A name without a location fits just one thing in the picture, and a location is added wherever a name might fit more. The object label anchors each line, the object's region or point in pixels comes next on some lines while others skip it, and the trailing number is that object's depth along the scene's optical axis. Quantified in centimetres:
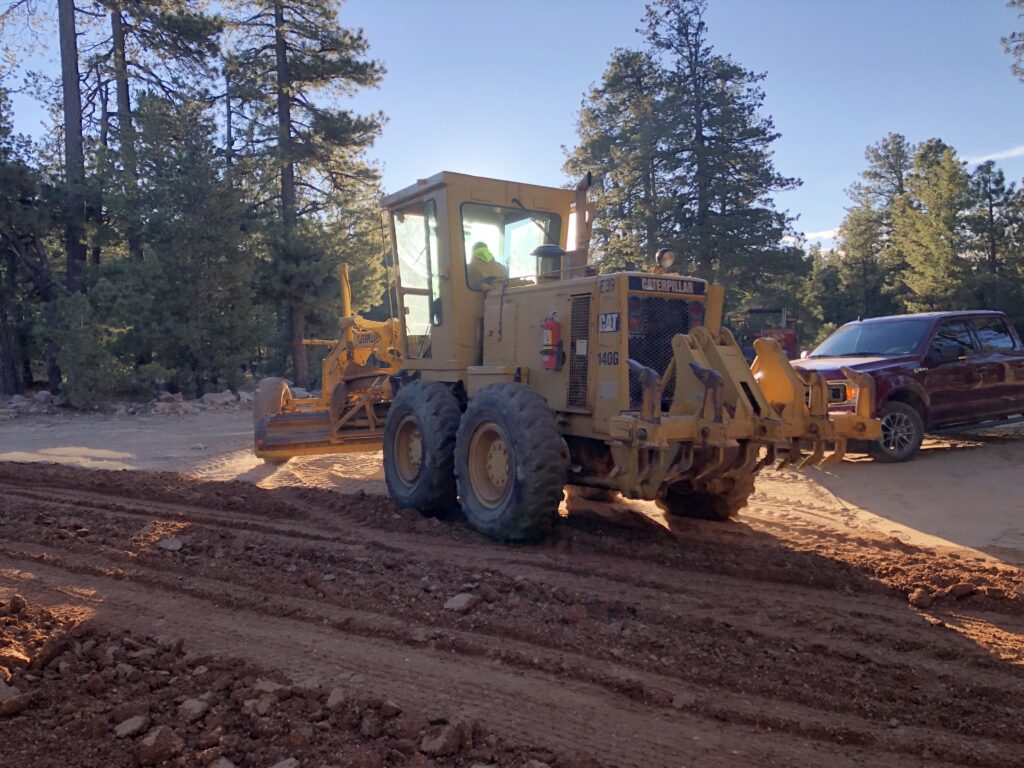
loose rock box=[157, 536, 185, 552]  587
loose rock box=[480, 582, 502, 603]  474
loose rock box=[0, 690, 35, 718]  327
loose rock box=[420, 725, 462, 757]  300
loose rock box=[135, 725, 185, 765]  293
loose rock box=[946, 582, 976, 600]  510
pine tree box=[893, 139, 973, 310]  2952
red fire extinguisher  670
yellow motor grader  594
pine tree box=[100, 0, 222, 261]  2131
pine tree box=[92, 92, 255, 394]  1942
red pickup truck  986
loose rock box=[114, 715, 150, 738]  310
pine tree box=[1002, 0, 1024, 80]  1986
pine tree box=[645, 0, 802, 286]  2520
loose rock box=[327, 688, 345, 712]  334
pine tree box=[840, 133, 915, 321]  3912
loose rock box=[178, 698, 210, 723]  322
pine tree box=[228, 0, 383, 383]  2284
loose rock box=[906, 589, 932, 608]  497
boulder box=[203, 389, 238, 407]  1957
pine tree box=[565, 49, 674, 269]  2581
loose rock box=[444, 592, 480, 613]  459
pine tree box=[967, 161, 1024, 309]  2933
